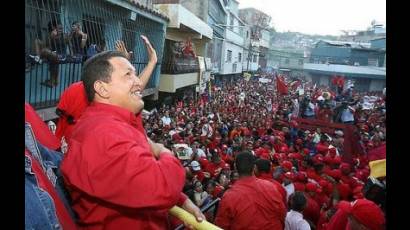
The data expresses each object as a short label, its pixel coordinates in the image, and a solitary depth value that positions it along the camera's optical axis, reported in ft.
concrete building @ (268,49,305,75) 212.02
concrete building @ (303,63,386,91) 144.22
